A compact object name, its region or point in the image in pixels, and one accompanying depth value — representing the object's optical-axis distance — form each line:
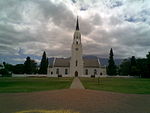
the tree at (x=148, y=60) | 57.59
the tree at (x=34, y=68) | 81.66
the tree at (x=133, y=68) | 66.95
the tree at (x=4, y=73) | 60.30
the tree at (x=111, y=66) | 71.89
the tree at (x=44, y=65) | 72.62
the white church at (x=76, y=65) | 67.12
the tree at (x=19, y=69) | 78.14
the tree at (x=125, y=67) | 77.20
